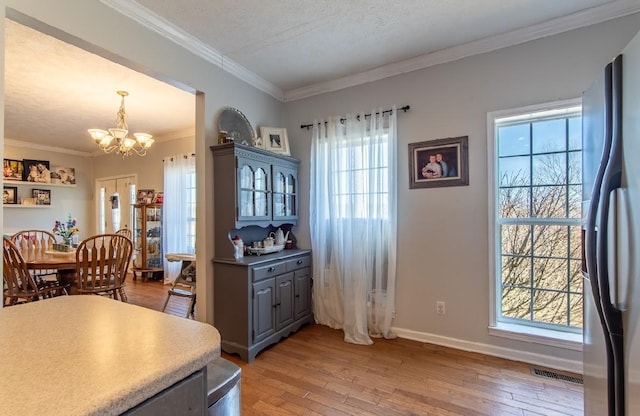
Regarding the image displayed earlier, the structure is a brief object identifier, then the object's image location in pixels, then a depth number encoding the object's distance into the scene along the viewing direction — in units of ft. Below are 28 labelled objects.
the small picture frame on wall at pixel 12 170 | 17.97
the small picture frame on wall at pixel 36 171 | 18.48
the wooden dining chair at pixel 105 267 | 9.96
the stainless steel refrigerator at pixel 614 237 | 3.03
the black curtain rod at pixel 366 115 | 9.40
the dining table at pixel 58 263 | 9.80
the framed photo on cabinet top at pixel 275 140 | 10.52
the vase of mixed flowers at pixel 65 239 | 12.24
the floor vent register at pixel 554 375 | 6.99
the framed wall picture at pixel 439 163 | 8.70
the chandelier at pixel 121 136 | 10.85
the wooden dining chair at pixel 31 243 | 13.16
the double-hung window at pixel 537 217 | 7.75
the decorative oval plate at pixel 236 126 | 9.23
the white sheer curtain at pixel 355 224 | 9.48
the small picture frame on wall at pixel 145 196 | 18.26
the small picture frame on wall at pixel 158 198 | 17.88
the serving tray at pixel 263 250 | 9.50
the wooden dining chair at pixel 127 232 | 17.17
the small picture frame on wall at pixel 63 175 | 19.74
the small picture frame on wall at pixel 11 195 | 17.96
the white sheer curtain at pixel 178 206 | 16.75
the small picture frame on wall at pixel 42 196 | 18.80
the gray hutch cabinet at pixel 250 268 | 8.22
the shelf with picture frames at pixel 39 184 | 18.08
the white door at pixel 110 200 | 19.53
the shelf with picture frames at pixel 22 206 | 17.84
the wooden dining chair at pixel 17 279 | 9.12
